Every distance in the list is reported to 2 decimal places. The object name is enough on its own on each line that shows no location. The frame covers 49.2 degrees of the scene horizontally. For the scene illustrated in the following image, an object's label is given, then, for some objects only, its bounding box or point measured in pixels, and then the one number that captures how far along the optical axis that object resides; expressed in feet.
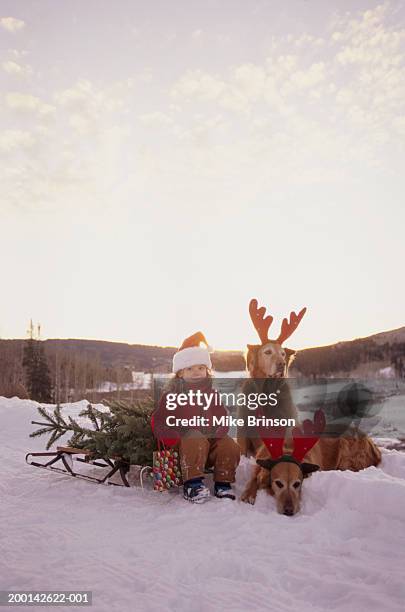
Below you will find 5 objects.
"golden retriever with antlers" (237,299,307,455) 15.12
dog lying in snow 12.01
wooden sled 15.20
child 13.33
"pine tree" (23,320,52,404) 111.14
